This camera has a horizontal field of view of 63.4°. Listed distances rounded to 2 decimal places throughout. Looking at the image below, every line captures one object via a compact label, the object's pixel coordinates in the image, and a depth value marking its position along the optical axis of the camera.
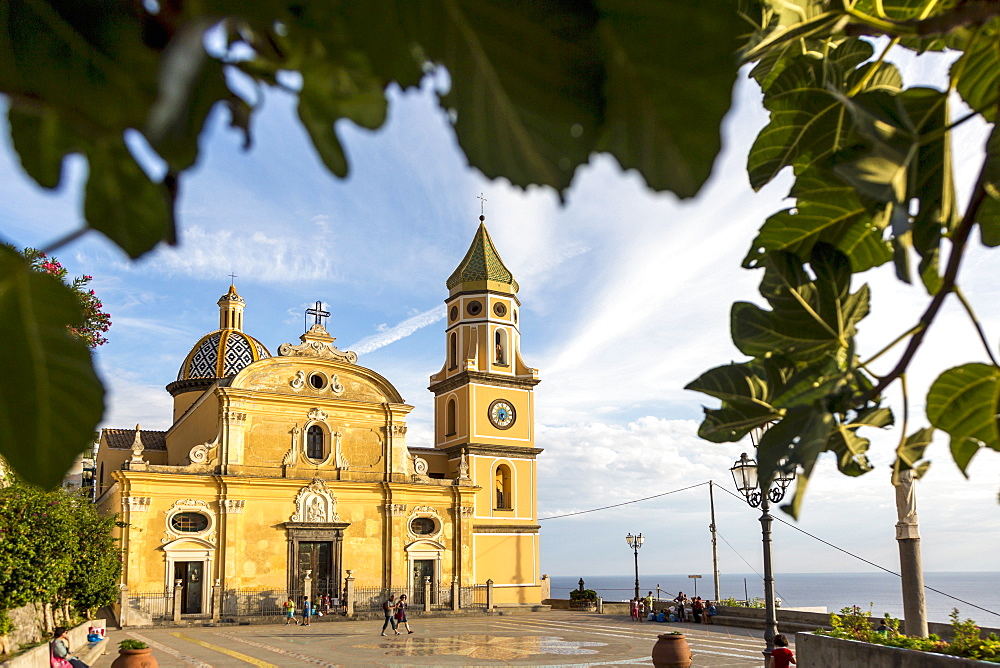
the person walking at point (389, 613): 20.94
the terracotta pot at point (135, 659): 10.96
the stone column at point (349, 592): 25.02
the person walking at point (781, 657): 10.16
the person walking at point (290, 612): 23.86
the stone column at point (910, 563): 10.10
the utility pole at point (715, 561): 27.78
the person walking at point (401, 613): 21.12
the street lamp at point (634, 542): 30.57
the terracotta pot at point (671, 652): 11.88
